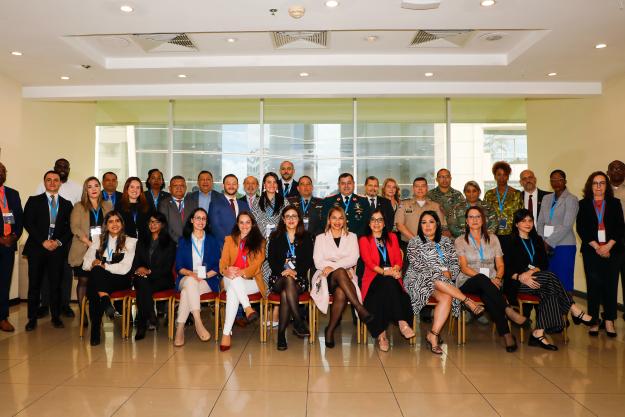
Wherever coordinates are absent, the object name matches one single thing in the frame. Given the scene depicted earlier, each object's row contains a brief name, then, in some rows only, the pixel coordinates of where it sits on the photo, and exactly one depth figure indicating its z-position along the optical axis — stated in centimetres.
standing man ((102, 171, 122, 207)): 614
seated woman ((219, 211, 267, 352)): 489
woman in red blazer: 473
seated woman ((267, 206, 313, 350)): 490
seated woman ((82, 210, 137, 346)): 490
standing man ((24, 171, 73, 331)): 556
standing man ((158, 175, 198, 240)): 580
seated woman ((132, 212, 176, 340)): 504
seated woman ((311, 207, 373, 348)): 482
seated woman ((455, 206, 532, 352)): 488
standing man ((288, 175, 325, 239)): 582
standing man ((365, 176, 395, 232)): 595
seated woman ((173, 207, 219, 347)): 507
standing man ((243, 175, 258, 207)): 614
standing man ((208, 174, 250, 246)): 591
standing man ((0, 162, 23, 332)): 534
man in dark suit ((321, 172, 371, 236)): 580
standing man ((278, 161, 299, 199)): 639
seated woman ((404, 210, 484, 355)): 470
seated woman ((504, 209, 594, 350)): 477
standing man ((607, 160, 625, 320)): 567
